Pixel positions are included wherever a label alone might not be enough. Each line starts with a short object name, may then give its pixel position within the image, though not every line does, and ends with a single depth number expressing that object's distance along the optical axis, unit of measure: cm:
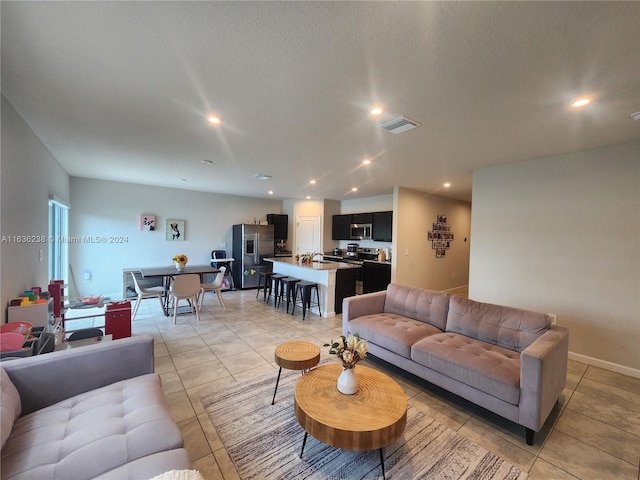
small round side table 228
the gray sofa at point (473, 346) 199
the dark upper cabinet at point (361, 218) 707
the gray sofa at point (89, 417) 119
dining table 474
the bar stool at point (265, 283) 600
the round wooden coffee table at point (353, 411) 154
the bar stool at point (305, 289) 491
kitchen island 504
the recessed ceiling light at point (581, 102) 210
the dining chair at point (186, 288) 454
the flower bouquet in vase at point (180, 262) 514
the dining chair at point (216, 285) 524
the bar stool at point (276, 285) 564
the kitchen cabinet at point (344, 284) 519
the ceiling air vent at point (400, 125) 253
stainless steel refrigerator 727
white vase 189
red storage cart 314
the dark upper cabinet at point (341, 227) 771
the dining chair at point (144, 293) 475
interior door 813
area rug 173
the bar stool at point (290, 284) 525
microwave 714
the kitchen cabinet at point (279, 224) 820
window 455
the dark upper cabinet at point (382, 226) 655
